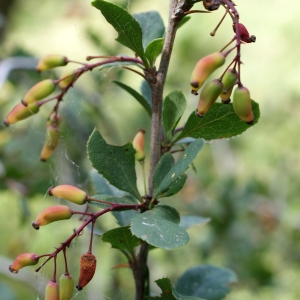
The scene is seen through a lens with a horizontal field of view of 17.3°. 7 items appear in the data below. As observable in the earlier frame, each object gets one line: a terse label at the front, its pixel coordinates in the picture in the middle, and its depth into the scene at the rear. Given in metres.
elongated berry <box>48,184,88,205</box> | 0.25
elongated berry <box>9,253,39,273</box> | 0.25
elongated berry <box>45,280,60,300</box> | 0.25
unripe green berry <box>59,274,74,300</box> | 0.25
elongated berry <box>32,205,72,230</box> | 0.25
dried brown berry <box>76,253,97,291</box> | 0.25
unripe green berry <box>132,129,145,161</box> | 0.28
